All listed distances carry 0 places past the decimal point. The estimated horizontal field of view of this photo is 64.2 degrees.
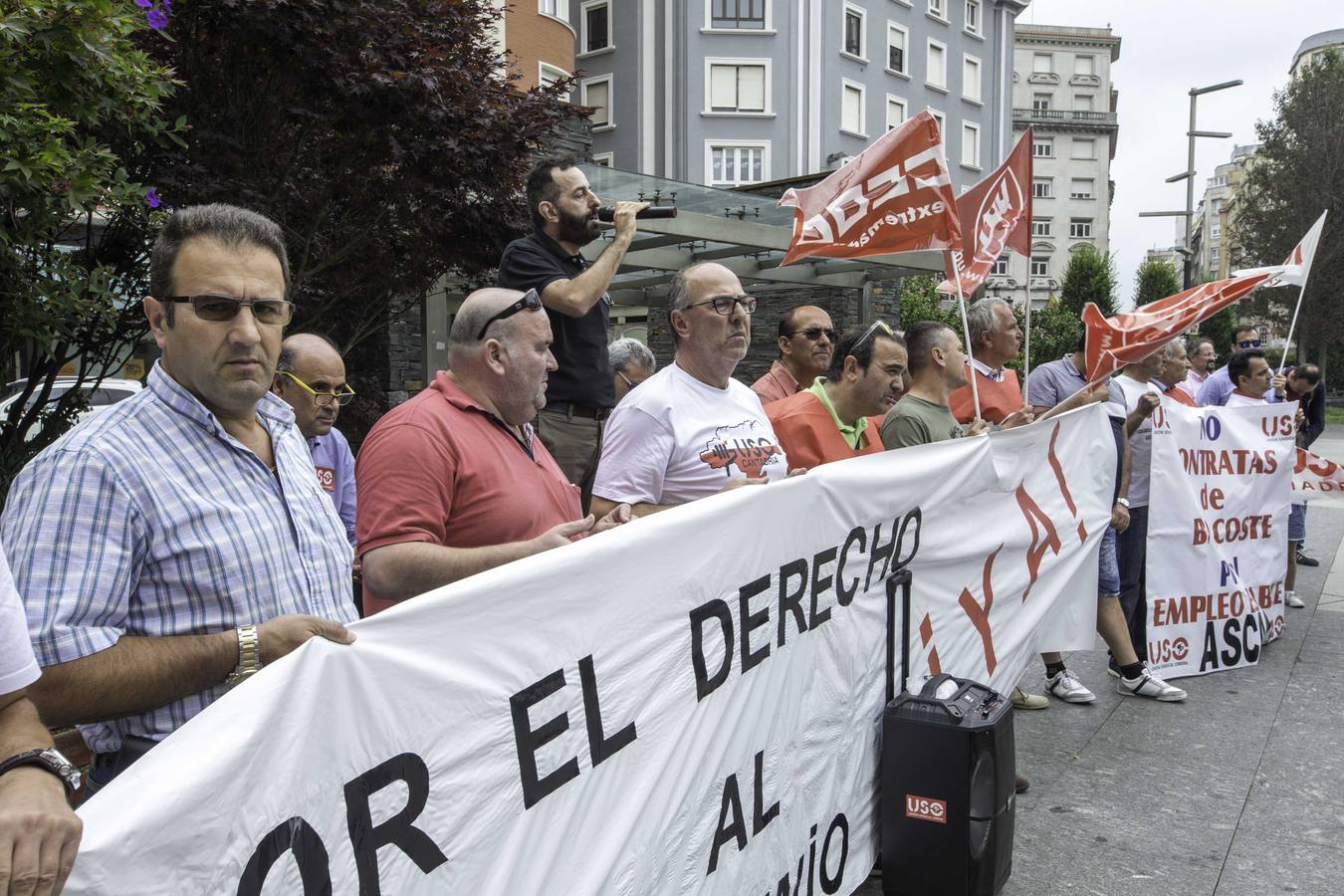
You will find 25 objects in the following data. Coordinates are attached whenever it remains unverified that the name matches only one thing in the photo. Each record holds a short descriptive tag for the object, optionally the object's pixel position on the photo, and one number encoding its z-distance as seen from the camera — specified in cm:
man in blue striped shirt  157
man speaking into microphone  387
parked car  711
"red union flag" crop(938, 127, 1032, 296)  490
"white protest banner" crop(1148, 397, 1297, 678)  589
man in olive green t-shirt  449
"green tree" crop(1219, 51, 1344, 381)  3953
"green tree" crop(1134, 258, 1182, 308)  5531
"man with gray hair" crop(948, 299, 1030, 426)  537
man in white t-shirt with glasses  336
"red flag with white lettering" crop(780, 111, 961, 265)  440
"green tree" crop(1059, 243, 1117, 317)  5147
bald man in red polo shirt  245
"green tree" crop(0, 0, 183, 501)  421
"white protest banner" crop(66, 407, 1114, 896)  147
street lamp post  2320
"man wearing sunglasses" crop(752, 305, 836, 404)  507
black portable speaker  307
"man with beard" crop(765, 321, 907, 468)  404
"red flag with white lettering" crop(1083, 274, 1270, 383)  514
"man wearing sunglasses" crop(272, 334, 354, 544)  402
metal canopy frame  1203
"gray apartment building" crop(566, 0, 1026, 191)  3875
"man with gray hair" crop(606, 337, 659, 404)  662
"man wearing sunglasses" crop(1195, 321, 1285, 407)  932
